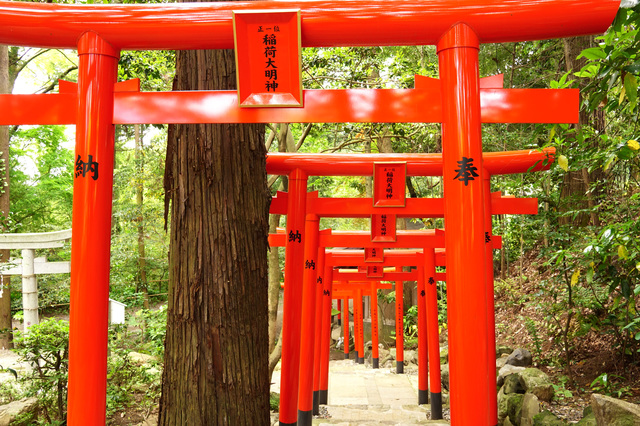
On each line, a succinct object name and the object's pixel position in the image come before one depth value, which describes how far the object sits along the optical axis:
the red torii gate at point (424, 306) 9.93
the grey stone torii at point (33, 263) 10.52
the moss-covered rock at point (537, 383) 7.63
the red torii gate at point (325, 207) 6.18
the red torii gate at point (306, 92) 2.89
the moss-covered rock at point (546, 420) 6.15
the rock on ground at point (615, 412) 4.71
